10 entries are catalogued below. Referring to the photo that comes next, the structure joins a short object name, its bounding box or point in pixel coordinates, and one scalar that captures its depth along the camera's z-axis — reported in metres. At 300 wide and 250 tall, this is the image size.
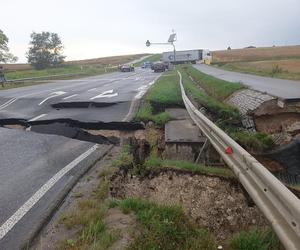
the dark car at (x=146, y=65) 49.72
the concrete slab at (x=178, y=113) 6.70
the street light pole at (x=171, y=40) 48.12
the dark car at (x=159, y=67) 31.56
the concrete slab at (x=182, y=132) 4.97
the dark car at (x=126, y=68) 39.66
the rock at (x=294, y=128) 5.71
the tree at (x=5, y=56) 40.52
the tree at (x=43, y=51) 48.69
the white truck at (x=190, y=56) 47.93
